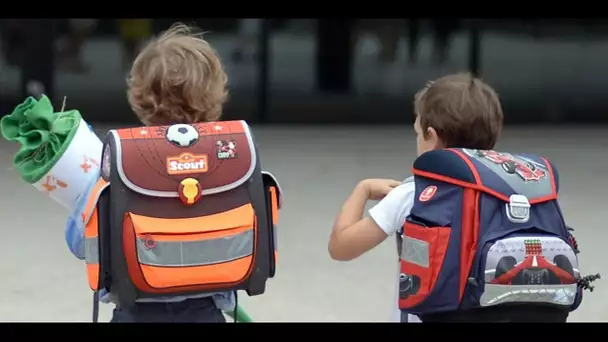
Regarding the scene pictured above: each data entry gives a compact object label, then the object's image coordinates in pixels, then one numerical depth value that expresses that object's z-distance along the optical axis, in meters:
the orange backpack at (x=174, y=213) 4.97
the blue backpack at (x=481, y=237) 4.85
